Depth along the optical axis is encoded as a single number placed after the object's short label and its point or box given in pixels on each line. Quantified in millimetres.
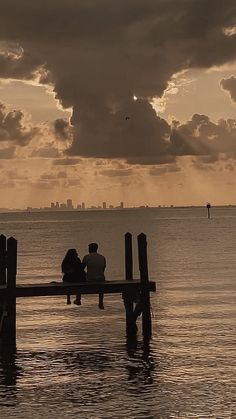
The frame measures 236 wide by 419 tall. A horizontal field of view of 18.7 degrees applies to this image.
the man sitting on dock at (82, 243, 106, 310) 26219
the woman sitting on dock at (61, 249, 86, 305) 26109
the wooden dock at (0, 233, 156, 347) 24719
